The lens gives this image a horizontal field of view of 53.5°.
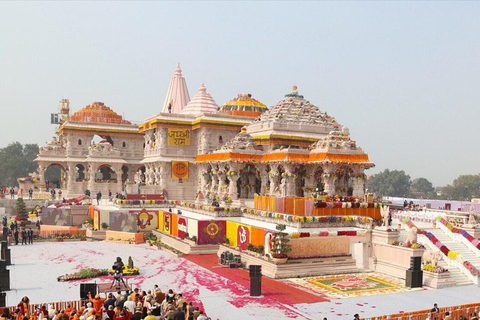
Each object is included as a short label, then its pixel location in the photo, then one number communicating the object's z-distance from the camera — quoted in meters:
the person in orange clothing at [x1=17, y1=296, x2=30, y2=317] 13.93
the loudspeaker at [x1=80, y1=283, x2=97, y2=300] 15.96
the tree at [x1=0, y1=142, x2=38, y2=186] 93.69
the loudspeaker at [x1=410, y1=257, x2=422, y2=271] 19.88
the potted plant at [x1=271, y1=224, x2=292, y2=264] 21.95
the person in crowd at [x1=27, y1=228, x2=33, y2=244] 31.83
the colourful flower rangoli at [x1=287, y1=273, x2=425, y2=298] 18.94
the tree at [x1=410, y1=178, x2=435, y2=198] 126.56
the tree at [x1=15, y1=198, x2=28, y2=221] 37.50
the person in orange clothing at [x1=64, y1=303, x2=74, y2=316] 13.13
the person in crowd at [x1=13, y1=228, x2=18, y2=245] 31.12
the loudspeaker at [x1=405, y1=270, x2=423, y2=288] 19.72
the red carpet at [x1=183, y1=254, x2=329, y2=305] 17.94
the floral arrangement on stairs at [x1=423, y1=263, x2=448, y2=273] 20.17
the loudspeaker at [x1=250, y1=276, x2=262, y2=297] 18.33
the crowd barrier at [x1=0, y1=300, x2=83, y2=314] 14.73
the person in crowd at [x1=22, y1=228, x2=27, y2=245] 31.37
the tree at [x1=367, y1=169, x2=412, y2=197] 112.19
